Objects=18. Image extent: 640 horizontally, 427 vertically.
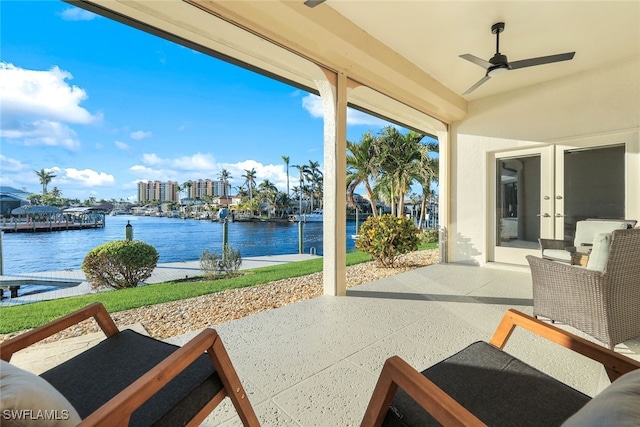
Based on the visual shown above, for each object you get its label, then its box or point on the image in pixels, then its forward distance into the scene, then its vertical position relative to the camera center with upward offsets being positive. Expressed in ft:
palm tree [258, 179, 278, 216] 95.25 +6.90
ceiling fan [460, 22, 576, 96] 10.00 +5.44
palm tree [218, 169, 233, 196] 88.74 +11.20
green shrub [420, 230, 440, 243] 35.99 -3.32
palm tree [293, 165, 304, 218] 97.04 +9.00
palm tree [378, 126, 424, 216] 38.01 +7.46
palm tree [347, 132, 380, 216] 39.99 +7.16
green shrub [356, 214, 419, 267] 16.87 -1.57
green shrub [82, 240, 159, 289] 16.55 -3.12
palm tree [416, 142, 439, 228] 37.17 +5.65
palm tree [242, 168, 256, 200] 101.14 +11.99
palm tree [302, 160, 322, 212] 95.96 +12.70
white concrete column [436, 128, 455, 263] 17.83 +0.94
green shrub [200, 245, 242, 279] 21.98 -4.02
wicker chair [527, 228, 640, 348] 6.37 -2.00
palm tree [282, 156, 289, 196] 93.76 +17.30
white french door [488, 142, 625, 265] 13.14 +0.90
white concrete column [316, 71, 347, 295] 11.16 +1.15
